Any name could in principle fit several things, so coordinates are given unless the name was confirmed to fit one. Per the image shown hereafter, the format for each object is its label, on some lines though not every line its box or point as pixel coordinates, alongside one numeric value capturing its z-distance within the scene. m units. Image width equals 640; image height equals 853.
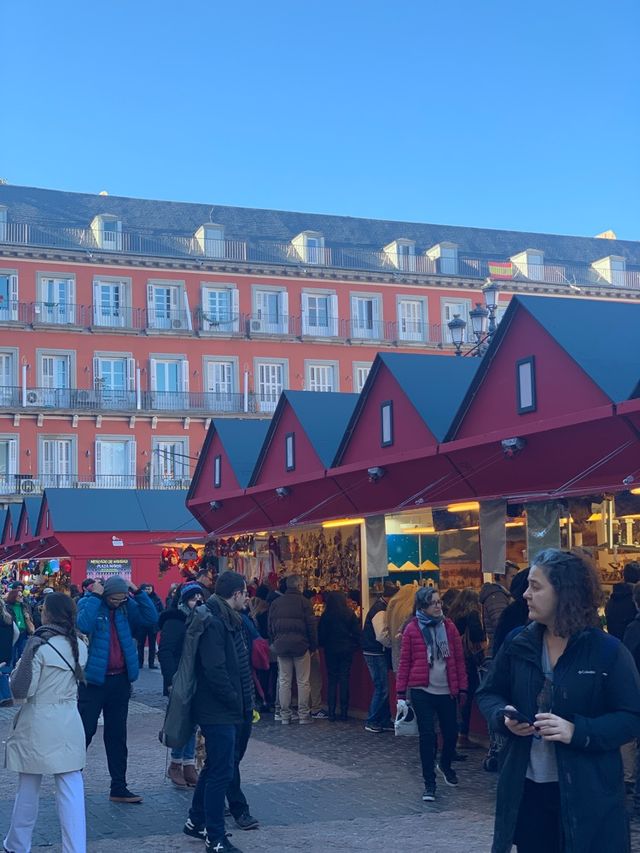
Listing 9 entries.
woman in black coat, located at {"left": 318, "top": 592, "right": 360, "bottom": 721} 14.41
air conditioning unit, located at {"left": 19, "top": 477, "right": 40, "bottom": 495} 49.44
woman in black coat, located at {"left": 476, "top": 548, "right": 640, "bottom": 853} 4.02
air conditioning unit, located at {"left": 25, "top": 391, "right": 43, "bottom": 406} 50.00
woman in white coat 6.56
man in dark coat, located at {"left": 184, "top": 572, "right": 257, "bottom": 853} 7.19
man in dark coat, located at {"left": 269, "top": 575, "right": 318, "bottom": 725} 14.04
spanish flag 56.56
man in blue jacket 8.87
